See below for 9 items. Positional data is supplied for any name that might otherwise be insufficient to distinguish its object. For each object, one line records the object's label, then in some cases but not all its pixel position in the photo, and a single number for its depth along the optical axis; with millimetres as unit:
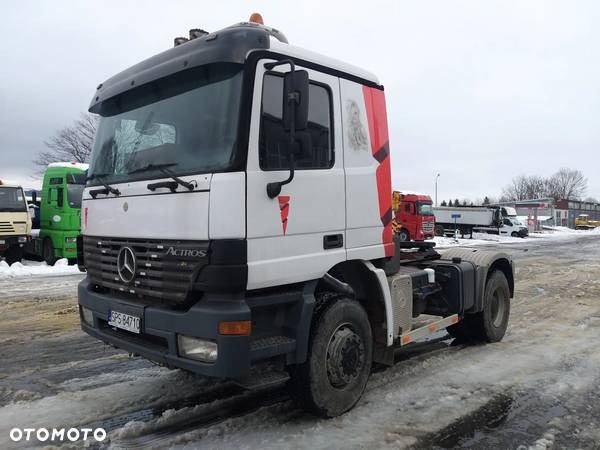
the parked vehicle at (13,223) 13828
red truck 29016
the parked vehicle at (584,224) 64569
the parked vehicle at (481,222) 41594
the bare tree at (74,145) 38250
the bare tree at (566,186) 101375
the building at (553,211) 58034
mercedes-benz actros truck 3139
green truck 14141
